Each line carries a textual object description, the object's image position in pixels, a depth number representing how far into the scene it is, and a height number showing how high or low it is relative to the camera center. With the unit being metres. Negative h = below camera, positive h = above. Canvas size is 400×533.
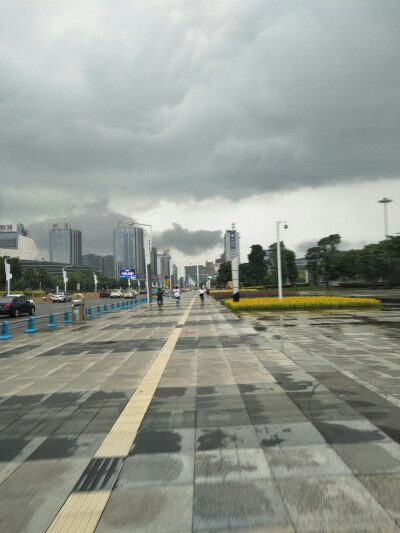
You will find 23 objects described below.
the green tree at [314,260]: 77.62 +3.27
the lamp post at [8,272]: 42.14 +1.63
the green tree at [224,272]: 118.73 +2.12
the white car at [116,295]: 62.97 -2.08
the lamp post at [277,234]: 26.86 +3.13
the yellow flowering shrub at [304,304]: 23.28 -1.76
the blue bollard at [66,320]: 19.33 -1.84
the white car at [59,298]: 53.41 -1.91
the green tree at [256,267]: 100.81 +2.92
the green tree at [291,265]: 93.50 +2.87
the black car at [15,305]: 24.75 -1.32
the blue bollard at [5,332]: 13.66 -1.68
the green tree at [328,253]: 75.06 +4.49
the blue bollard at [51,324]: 17.27 -1.80
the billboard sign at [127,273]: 73.06 +1.79
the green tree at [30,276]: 93.75 +2.42
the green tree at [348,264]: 71.81 +2.00
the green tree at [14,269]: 84.99 +3.95
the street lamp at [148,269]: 40.78 +1.37
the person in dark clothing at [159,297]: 29.20 -1.31
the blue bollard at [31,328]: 15.41 -1.78
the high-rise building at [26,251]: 165.75 +16.43
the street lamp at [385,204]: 63.28 +11.82
